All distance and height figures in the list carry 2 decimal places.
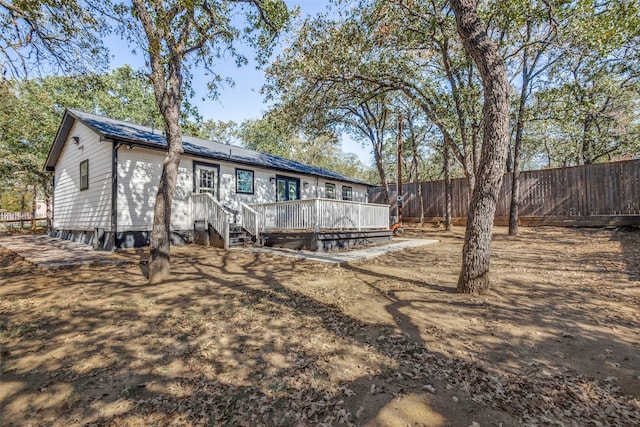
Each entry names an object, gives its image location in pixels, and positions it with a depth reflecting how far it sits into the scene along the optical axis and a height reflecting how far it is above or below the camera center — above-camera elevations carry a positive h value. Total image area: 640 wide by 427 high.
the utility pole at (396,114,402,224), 12.23 +1.48
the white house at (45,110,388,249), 9.01 +1.20
